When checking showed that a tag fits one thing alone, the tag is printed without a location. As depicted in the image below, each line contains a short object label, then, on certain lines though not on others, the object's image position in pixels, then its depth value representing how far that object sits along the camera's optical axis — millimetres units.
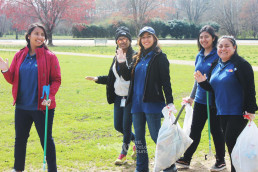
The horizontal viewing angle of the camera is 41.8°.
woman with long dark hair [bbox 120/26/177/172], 3857
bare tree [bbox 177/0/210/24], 69375
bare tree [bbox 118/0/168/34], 41247
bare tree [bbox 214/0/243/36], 47453
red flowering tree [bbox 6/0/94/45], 39125
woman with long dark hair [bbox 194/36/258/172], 3578
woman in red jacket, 3727
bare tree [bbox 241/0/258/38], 49234
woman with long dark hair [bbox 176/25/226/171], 4258
